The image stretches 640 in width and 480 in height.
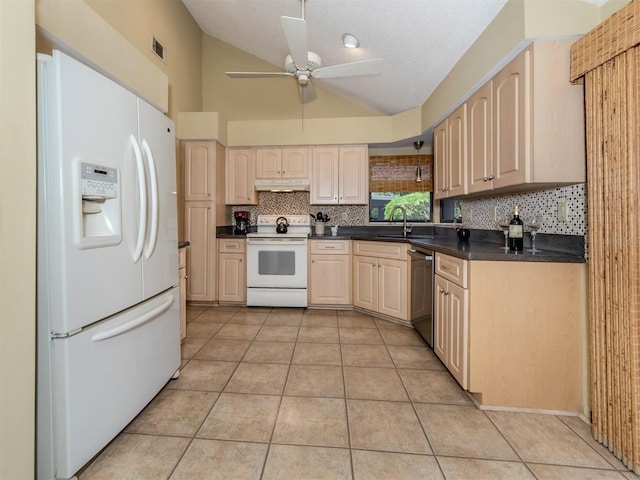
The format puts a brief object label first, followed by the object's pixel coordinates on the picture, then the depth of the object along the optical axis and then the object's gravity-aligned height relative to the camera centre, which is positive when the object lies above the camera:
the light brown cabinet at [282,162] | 3.99 +1.01
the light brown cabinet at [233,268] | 3.85 -0.39
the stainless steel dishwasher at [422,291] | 2.44 -0.47
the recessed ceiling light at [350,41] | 2.75 +1.84
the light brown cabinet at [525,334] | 1.66 -0.55
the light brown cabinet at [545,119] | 1.65 +0.66
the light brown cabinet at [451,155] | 2.51 +0.75
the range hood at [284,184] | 3.96 +0.71
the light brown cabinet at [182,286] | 2.42 -0.39
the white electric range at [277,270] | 3.70 -0.40
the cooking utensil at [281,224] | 4.05 +0.19
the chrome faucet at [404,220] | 3.84 +0.22
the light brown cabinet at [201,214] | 3.77 +0.31
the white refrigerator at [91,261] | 1.12 -0.09
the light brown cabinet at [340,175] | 3.91 +0.82
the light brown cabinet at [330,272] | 3.73 -0.43
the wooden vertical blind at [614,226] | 1.30 +0.05
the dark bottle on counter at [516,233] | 1.90 +0.02
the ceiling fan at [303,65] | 2.11 +1.48
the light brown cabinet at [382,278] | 3.12 -0.45
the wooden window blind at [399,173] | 4.04 +0.88
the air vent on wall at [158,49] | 3.11 +2.02
